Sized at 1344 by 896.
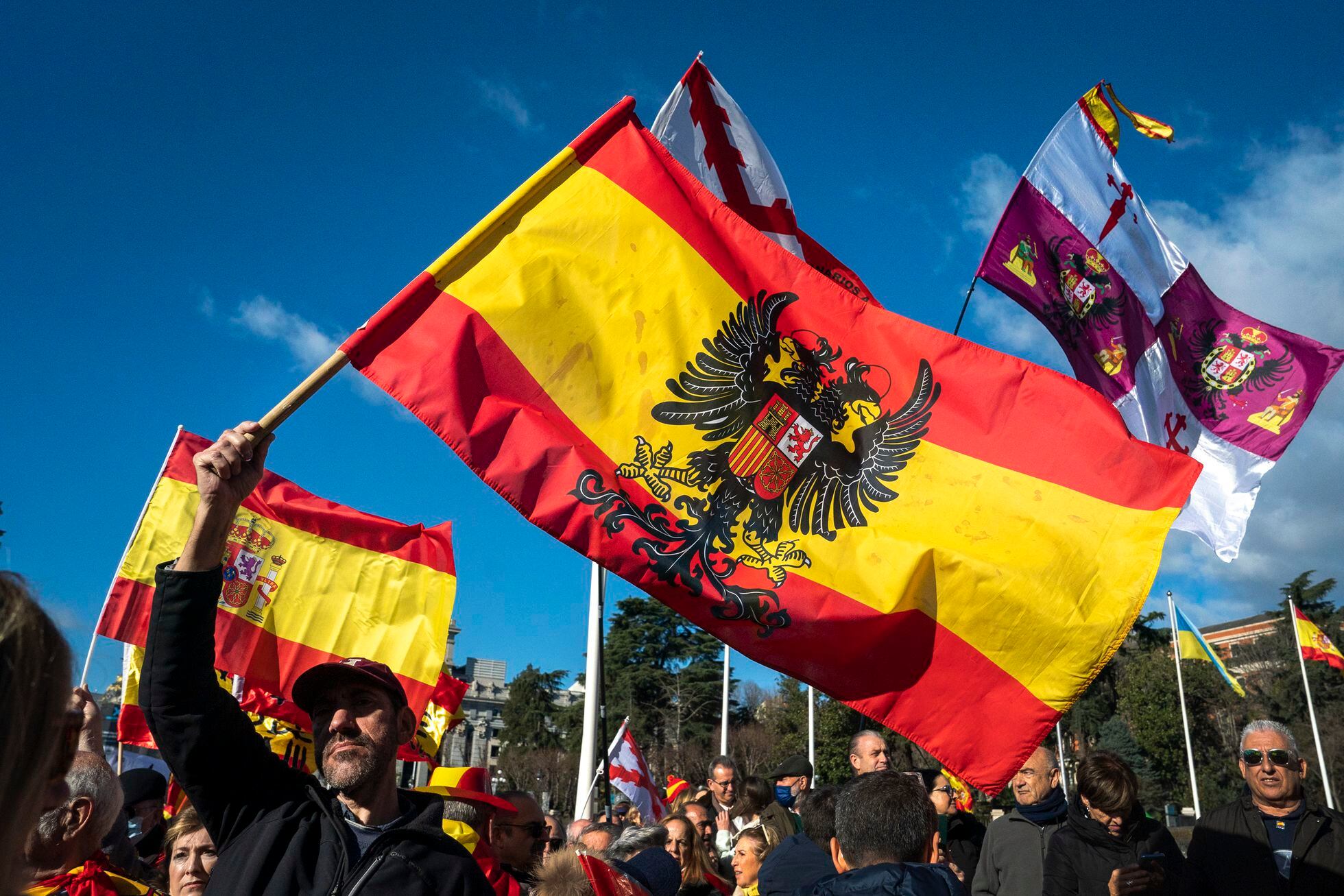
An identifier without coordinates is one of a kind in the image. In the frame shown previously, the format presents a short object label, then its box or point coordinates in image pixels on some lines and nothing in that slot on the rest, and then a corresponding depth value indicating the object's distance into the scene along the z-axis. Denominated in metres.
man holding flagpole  2.85
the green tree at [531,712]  74.94
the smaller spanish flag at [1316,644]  27.73
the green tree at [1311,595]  60.69
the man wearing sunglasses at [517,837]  5.66
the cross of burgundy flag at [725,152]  7.56
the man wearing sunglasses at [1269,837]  5.08
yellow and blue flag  30.08
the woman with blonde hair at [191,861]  4.11
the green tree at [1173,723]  55.53
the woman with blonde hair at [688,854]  6.89
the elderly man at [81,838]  3.39
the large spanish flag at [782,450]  4.50
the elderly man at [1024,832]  6.08
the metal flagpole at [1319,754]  28.42
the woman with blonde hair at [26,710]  1.29
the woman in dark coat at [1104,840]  5.54
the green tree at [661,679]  59.34
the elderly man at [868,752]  7.00
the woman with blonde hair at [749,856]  6.45
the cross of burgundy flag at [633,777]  13.43
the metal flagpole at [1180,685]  32.81
